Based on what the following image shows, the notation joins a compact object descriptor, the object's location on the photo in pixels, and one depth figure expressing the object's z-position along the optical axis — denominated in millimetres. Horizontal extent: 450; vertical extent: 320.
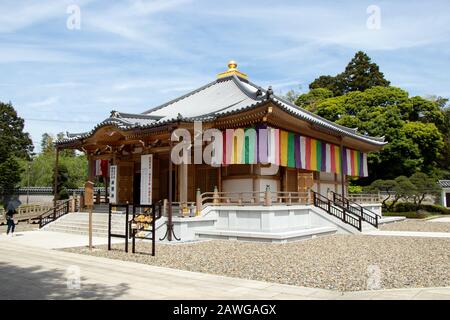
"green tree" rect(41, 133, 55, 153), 82375
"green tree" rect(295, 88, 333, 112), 51212
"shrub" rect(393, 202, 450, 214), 34031
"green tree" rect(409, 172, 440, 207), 31047
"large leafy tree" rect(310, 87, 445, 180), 37625
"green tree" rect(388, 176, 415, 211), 30847
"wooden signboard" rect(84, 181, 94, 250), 12430
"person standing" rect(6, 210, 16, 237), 17016
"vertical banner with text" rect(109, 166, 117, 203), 20309
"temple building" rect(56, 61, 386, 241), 16859
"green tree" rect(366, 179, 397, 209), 31219
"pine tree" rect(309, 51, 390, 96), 53925
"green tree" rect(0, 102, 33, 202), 66556
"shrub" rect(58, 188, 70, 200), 40328
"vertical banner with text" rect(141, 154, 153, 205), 17875
